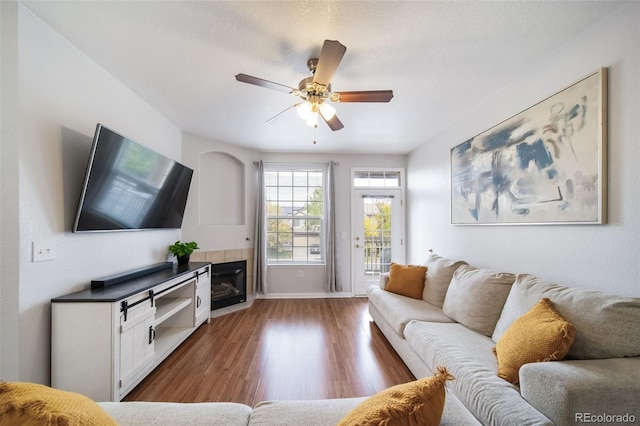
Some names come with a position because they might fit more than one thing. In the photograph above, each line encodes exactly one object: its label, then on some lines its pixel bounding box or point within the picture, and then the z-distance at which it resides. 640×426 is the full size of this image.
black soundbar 2.00
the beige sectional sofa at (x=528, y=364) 1.08
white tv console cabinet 1.72
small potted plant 3.21
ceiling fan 1.74
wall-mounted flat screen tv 1.91
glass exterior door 4.64
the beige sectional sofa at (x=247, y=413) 0.96
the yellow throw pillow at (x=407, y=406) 0.69
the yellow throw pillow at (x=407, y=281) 2.96
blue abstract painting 1.60
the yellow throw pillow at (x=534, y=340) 1.30
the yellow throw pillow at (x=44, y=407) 0.66
